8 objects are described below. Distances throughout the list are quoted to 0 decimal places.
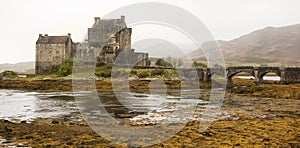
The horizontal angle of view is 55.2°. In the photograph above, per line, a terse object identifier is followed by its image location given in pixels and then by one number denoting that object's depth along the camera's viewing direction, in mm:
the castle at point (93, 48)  72750
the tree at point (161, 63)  84000
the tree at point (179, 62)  120062
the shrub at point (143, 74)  61000
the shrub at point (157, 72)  62775
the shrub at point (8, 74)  70938
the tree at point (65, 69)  64438
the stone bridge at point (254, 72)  52906
